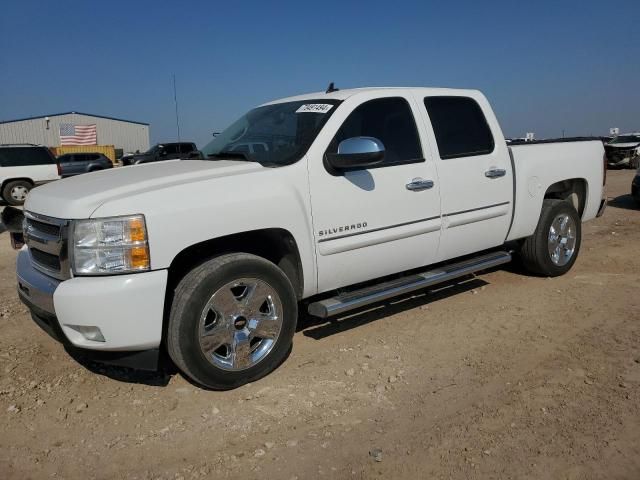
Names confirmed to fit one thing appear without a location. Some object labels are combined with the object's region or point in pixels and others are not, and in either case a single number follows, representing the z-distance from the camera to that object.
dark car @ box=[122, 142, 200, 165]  24.36
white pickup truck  3.04
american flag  51.31
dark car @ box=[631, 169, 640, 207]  11.14
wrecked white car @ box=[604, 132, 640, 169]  22.19
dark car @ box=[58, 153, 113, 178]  24.06
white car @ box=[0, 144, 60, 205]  15.95
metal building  52.41
